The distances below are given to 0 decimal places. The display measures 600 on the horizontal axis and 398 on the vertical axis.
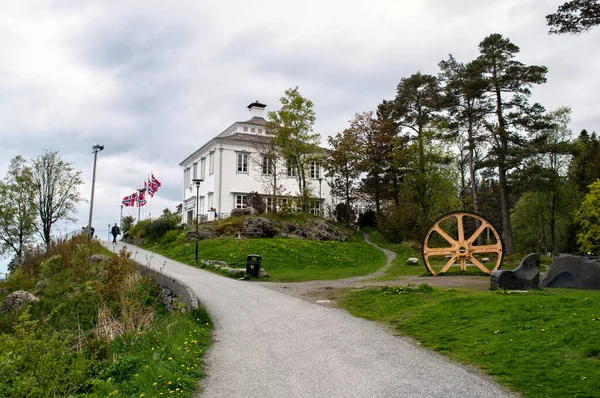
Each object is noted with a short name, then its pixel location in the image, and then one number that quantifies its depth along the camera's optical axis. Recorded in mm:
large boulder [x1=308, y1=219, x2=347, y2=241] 37938
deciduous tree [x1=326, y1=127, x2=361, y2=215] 46156
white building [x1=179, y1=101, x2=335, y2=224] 45500
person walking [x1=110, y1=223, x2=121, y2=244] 38725
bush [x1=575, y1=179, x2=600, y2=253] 37688
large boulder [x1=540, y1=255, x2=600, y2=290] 15742
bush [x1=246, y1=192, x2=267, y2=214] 41231
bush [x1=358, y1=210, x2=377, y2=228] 48031
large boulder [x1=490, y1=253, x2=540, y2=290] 14961
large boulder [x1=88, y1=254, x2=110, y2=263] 23556
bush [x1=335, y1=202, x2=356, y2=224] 47406
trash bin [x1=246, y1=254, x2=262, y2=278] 21359
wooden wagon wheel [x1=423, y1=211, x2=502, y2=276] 20797
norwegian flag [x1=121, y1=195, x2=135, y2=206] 54447
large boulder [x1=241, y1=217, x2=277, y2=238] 35125
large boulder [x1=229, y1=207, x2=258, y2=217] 39094
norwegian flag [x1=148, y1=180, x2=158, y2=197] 48812
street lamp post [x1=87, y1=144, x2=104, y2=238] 34728
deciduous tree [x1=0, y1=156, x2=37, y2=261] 39375
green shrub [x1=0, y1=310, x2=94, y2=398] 7551
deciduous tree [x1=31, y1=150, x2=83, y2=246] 41156
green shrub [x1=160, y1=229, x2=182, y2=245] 37122
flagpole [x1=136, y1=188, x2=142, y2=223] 51894
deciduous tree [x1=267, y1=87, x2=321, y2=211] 41281
